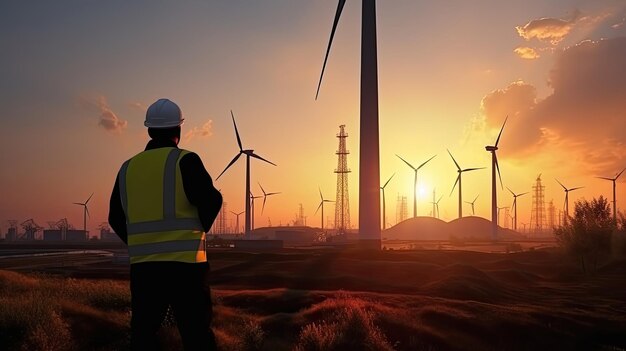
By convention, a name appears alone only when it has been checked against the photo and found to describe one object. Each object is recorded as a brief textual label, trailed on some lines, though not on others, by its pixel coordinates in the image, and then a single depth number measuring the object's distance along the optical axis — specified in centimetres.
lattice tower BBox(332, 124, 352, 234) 13525
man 529
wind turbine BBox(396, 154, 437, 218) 12450
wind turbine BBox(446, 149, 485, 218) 13060
